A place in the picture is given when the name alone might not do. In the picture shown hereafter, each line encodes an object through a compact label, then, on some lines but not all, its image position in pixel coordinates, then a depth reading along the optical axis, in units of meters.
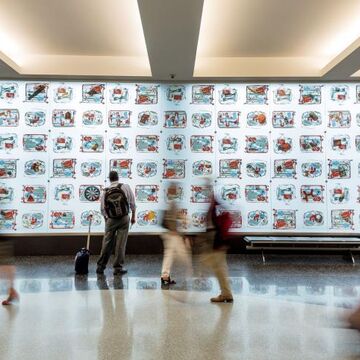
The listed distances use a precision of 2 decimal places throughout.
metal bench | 7.55
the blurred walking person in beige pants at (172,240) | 5.54
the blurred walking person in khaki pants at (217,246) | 4.75
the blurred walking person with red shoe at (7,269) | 4.69
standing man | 6.47
